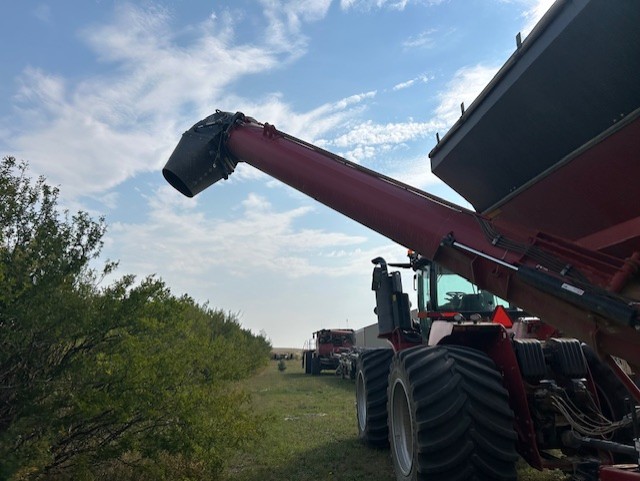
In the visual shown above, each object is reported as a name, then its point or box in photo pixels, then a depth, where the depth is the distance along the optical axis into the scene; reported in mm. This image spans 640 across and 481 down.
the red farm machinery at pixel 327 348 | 25938
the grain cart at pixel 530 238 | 2615
